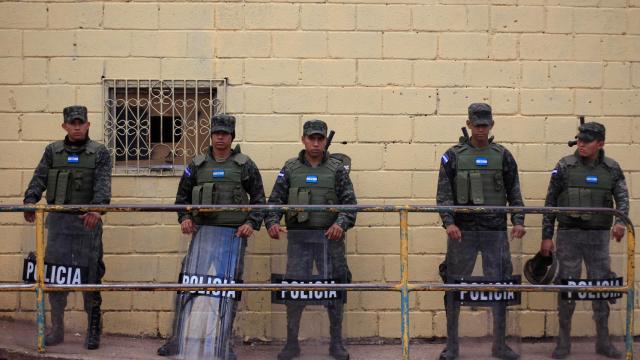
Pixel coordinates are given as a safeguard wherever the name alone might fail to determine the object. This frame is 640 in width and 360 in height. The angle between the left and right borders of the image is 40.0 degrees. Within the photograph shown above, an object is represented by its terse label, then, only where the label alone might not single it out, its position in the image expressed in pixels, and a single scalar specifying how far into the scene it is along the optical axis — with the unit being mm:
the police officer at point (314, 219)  6492
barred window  7746
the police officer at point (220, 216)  6488
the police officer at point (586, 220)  6566
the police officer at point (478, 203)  6559
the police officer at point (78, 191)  6492
